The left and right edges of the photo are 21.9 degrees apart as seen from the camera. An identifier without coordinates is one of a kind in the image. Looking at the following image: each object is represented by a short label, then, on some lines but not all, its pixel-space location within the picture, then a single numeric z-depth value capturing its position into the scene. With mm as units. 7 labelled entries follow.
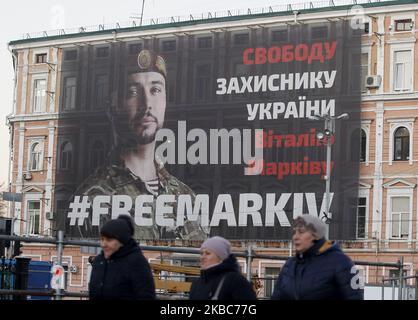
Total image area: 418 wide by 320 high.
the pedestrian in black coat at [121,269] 8102
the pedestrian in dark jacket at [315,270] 7840
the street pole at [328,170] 49825
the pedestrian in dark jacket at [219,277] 7543
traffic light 20759
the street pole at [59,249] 12238
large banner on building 51375
